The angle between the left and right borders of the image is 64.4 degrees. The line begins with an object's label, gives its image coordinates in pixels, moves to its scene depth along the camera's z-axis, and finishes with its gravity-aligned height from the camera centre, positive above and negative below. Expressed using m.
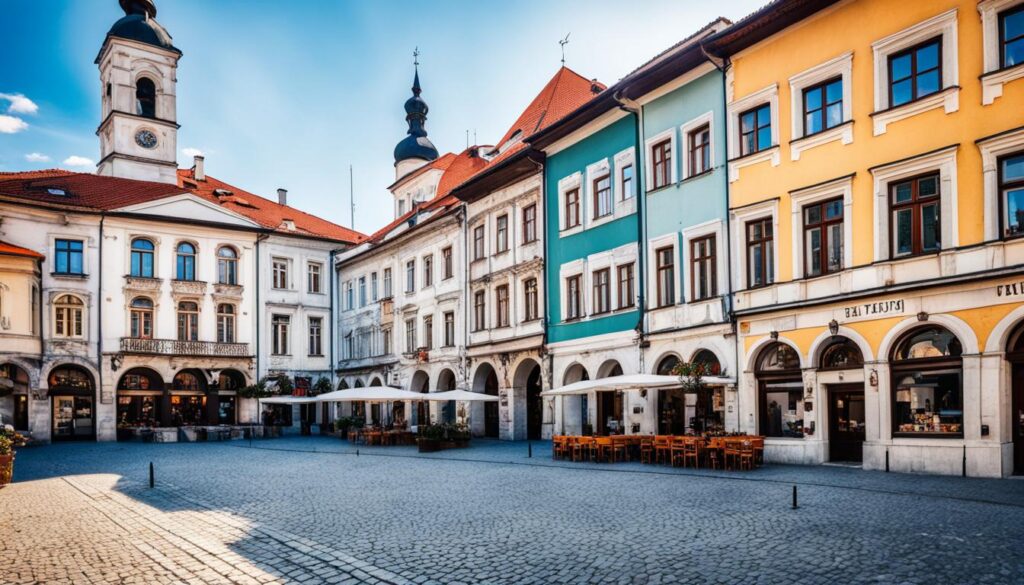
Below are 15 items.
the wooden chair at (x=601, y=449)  23.44 -3.64
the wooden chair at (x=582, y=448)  23.66 -3.65
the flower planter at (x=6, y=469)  19.84 -3.41
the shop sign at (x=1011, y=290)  17.15 +0.63
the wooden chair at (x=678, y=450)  21.20 -3.34
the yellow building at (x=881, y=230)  17.72 +2.25
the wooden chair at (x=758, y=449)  20.36 -3.23
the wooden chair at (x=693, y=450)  20.86 -3.31
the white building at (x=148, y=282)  43.75 +2.71
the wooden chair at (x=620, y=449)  23.62 -3.69
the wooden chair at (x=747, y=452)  20.03 -3.20
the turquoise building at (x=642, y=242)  25.02 +2.81
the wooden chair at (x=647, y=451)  22.42 -3.53
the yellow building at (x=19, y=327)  39.44 +0.14
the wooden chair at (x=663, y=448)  21.83 -3.39
